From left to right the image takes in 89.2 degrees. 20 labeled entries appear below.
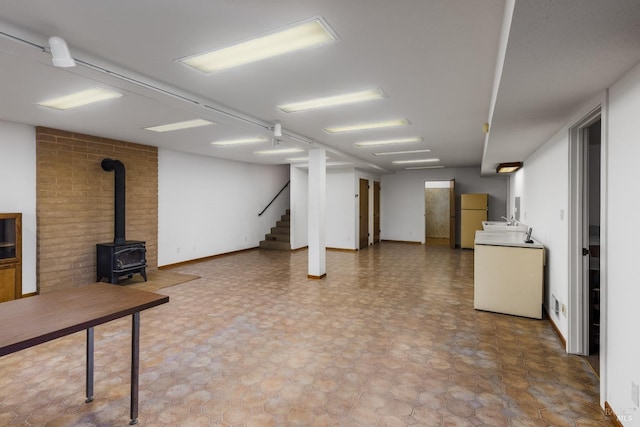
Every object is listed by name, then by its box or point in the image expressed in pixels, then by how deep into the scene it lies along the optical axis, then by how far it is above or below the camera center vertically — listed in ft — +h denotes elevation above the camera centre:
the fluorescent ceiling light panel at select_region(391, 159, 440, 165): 28.76 +4.53
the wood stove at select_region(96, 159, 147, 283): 17.78 -2.26
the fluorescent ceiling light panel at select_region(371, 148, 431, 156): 23.54 +4.36
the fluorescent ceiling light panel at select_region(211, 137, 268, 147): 19.20 +4.29
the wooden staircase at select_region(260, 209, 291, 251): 31.89 -2.69
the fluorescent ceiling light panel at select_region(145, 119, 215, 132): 15.13 +4.22
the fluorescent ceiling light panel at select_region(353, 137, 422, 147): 19.21 +4.27
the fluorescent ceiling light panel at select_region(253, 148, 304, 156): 22.63 +4.39
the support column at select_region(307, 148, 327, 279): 19.94 -0.25
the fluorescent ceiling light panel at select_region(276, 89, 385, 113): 11.32 +4.10
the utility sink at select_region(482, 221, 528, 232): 19.48 -1.02
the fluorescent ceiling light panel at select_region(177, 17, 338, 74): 7.19 +4.03
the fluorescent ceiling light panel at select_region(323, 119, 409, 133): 15.14 +4.17
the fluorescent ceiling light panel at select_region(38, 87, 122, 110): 11.28 +4.14
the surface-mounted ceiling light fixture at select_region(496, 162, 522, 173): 20.76 +2.94
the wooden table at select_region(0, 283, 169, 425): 5.19 -1.93
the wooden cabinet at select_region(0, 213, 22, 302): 14.43 -1.86
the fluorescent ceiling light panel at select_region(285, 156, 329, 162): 27.66 +4.54
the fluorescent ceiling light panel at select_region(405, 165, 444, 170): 34.81 +4.74
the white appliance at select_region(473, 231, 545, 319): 13.05 -2.74
